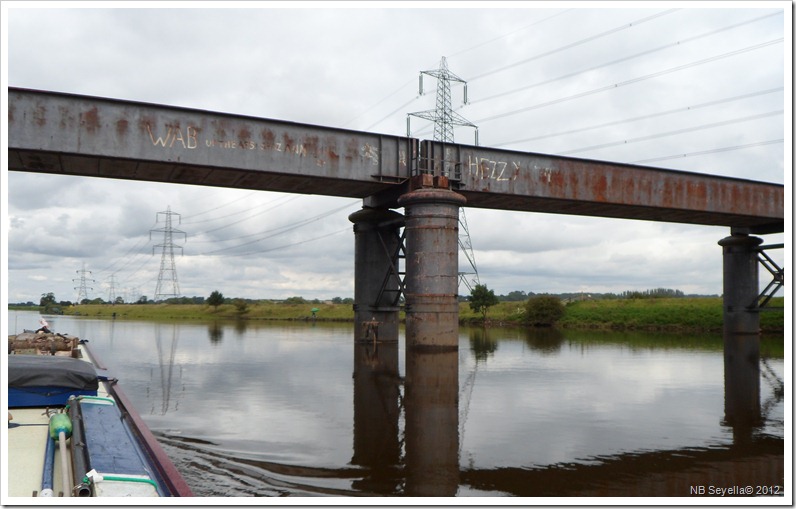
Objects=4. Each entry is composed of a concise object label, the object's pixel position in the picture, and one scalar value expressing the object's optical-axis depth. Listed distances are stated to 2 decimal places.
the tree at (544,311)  50.44
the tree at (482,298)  53.75
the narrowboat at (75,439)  5.48
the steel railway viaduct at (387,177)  16.91
